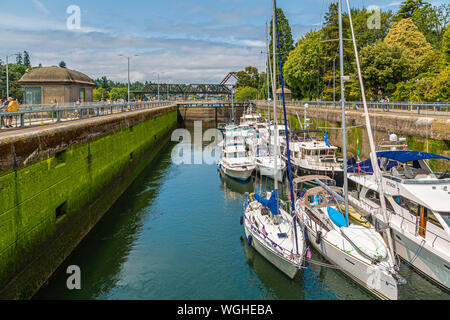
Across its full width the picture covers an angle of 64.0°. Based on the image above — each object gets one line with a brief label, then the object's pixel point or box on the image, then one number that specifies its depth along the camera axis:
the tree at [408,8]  67.62
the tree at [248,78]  128.00
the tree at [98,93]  152.38
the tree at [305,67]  64.00
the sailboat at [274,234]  13.32
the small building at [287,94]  70.59
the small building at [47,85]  33.22
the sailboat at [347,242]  12.02
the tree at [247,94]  114.75
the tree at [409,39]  50.03
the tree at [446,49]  34.03
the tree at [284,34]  83.81
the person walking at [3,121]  14.33
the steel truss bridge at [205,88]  152.00
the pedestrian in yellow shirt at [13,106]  17.47
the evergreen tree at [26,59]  185.25
